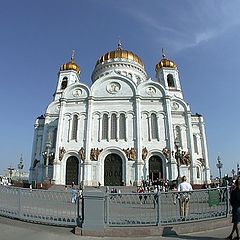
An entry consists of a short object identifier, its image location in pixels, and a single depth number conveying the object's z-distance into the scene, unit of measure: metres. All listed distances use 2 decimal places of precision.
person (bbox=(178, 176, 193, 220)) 7.53
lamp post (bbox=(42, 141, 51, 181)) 30.81
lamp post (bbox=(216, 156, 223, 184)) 34.88
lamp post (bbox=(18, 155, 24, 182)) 38.08
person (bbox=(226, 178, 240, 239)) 6.14
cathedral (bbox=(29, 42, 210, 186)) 31.38
